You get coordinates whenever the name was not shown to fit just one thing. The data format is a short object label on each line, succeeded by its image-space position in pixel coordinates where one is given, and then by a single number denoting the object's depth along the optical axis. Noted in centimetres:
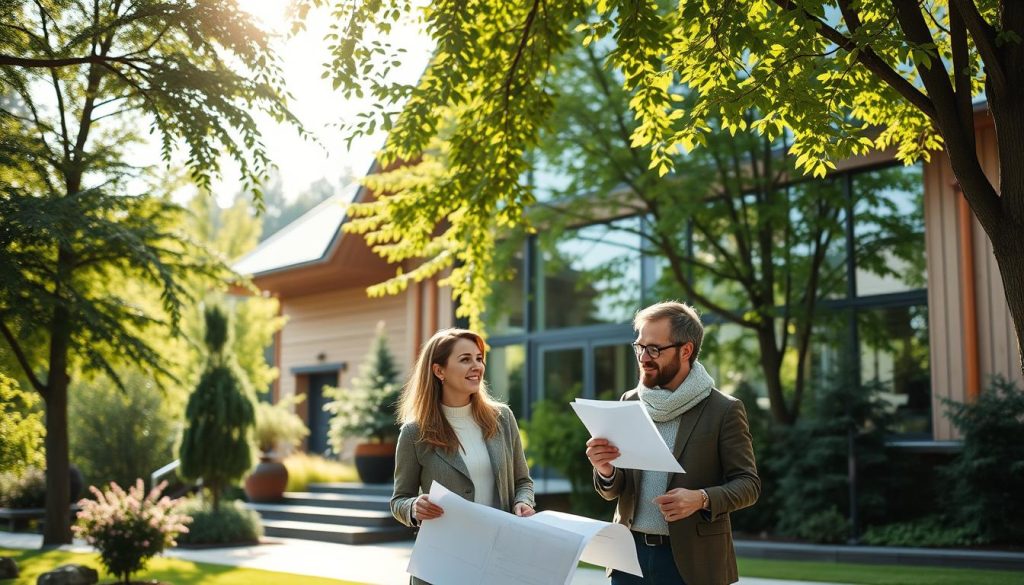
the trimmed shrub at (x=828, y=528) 1179
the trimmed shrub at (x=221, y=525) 1275
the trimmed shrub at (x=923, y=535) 1102
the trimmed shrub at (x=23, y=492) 1569
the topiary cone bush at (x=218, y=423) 1325
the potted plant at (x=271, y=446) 1623
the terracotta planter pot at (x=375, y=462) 1744
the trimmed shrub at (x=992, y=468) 1086
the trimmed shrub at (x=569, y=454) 1398
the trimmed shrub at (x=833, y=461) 1220
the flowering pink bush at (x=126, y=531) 864
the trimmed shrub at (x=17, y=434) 802
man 351
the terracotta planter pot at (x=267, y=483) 1620
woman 401
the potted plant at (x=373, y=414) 1748
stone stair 1371
